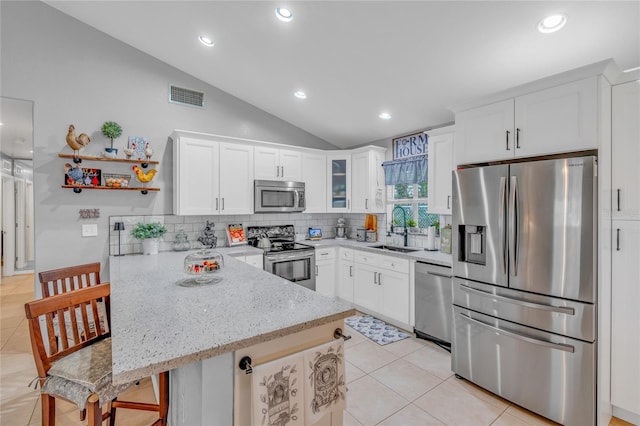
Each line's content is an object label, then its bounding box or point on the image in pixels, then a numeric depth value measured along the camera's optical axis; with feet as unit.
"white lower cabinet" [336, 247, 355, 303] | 13.83
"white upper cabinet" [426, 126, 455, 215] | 10.93
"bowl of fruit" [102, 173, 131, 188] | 10.69
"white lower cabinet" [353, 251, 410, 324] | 11.42
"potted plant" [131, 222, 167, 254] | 11.00
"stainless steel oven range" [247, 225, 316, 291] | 12.38
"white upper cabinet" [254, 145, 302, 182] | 13.19
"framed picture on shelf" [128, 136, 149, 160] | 11.23
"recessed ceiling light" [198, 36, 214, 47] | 9.91
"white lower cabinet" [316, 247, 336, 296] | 13.88
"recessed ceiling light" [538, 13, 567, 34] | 6.40
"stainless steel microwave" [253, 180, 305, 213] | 13.03
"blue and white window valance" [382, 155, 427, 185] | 12.88
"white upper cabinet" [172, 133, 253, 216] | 11.44
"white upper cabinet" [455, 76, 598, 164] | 6.44
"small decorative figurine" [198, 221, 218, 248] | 12.53
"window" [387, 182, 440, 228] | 13.33
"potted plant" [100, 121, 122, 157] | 10.61
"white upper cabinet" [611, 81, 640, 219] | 6.52
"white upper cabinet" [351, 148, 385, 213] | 14.47
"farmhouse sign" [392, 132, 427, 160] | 13.35
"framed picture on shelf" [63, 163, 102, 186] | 10.09
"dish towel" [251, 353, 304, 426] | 3.85
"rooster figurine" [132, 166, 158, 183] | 11.16
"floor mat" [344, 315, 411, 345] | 10.98
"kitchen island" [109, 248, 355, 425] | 3.60
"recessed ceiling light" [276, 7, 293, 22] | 7.86
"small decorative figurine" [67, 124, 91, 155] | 9.82
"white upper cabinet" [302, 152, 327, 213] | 14.69
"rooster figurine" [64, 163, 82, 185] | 10.08
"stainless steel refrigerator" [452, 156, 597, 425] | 6.34
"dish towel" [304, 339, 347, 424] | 4.35
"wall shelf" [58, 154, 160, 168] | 10.09
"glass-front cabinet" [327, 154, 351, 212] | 15.34
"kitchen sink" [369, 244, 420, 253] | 12.70
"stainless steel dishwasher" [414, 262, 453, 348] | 9.90
